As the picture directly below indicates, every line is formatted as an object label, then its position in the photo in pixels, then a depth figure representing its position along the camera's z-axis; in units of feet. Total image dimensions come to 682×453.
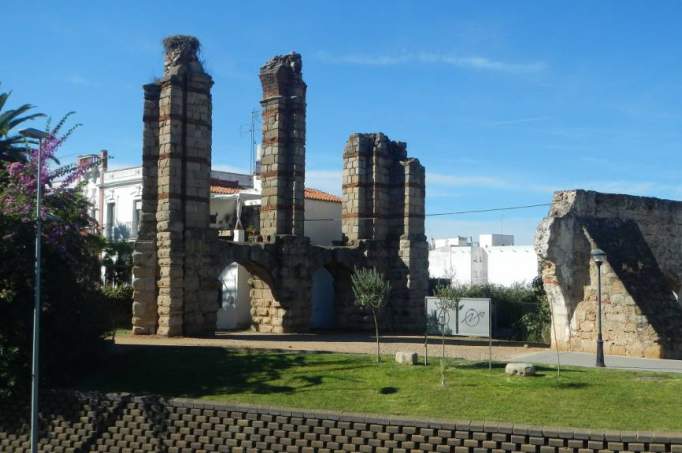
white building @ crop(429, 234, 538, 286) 144.87
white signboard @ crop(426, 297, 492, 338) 47.34
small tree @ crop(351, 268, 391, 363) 49.55
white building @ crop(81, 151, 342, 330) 93.09
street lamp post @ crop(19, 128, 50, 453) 38.40
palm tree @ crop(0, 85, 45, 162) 70.70
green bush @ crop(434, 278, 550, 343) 74.33
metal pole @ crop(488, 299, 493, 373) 46.55
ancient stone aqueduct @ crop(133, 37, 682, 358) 58.70
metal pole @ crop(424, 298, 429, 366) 48.19
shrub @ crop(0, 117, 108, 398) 45.63
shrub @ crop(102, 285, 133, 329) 86.61
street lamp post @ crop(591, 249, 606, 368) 48.80
